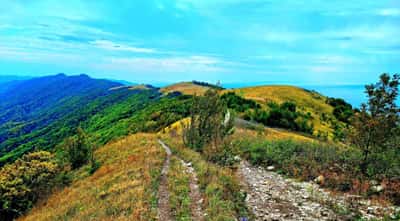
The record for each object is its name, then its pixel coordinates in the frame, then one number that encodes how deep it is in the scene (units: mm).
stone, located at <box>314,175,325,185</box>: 13102
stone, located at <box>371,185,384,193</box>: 11443
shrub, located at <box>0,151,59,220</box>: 19062
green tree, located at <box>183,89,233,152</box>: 21641
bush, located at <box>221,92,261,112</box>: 52616
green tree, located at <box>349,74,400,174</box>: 13188
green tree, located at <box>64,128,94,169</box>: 27312
